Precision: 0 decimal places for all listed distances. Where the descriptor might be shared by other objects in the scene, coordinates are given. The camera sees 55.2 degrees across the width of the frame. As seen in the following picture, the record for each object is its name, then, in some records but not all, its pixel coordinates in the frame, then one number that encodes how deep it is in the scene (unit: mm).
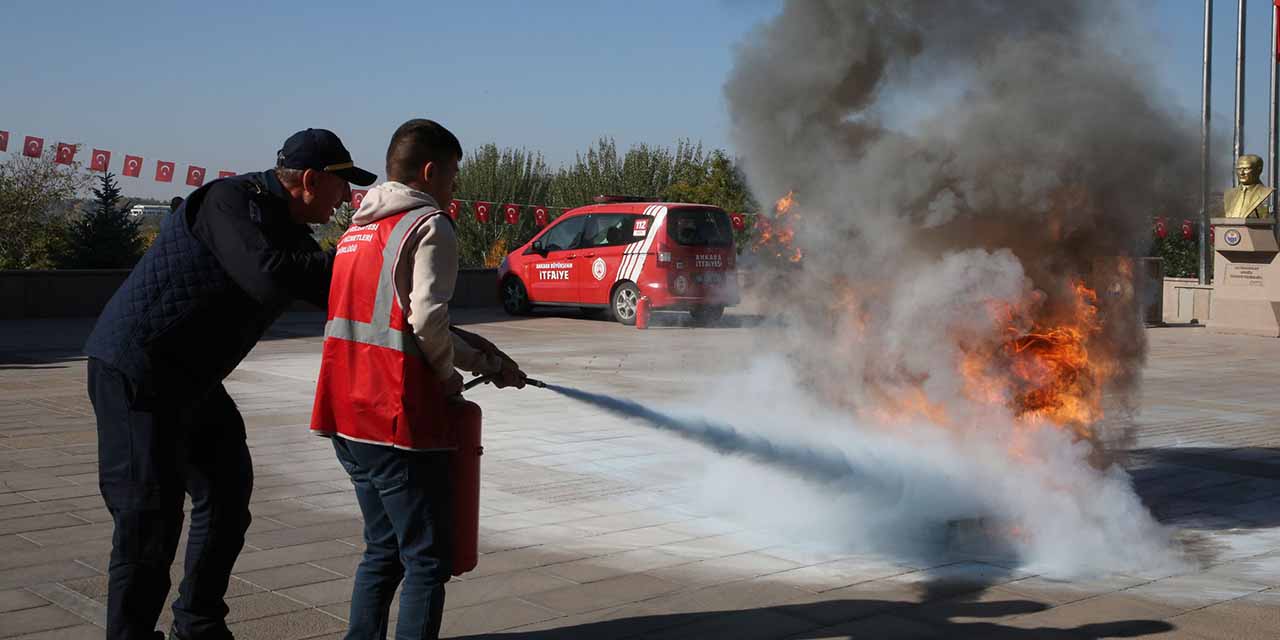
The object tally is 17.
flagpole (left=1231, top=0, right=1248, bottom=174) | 22000
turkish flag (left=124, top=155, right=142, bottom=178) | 23203
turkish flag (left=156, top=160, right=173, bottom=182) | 23375
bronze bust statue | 19562
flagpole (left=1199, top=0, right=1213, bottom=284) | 21819
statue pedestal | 19203
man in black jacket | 3607
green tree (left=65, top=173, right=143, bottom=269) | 22594
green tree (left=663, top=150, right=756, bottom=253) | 31419
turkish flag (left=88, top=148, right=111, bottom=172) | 22797
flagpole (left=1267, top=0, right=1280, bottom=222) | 21344
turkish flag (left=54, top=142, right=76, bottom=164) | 22672
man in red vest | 3391
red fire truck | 18406
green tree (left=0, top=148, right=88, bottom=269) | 24062
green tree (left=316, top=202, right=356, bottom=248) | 28756
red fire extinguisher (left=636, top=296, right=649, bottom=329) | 18328
